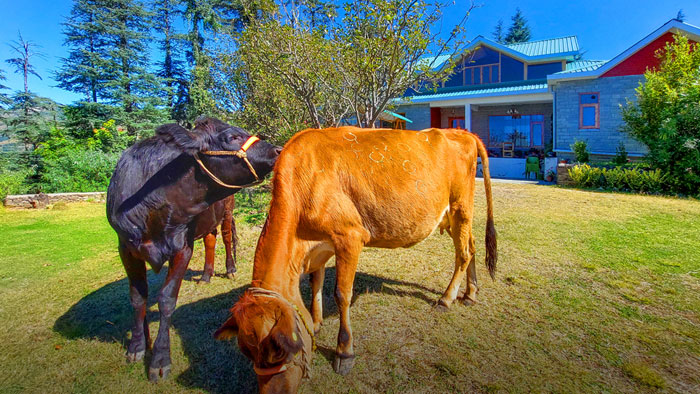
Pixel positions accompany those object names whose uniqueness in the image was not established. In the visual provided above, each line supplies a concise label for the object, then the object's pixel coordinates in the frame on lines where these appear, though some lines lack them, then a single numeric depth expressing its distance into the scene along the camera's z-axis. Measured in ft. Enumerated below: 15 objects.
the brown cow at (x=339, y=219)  6.87
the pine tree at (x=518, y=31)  150.58
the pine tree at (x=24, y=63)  60.39
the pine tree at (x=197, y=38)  80.69
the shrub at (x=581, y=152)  47.67
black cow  10.10
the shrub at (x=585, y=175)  40.28
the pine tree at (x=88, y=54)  68.90
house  48.73
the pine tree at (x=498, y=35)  161.89
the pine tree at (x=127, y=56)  70.38
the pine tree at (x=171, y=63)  87.04
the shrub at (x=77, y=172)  44.29
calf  16.63
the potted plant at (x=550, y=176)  48.99
